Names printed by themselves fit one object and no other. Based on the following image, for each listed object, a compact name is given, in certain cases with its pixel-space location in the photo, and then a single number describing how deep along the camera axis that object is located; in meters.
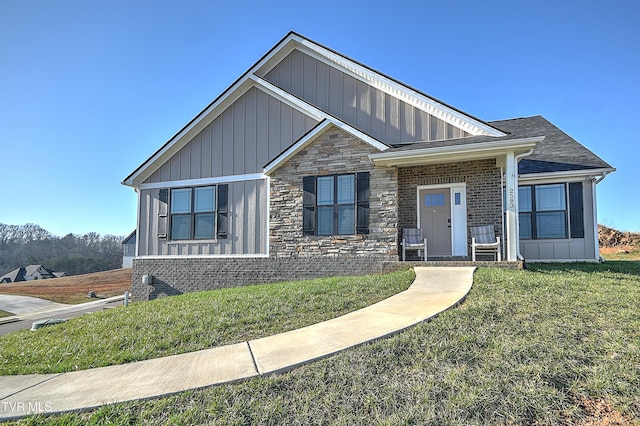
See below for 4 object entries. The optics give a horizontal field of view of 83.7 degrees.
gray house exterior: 9.41
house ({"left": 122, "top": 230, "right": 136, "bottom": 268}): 37.56
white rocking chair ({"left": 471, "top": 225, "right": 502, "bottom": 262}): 9.12
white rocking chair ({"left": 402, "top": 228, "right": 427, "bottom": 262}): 9.33
